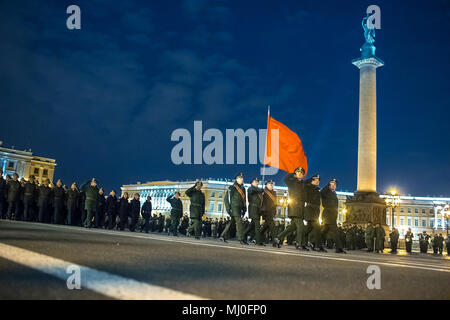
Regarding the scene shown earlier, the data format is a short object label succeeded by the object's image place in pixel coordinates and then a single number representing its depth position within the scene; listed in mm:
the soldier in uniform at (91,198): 15906
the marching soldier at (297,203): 11016
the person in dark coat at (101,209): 19714
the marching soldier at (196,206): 14164
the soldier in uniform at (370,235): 22067
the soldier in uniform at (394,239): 26703
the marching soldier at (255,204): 12281
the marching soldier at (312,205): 11656
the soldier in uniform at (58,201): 18344
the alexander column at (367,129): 35125
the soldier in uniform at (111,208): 19641
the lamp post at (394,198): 30562
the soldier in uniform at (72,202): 18109
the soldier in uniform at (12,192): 18359
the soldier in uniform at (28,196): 18511
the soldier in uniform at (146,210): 23000
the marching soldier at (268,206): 12688
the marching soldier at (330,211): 11688
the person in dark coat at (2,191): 18422
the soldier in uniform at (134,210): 20703
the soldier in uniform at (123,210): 19703
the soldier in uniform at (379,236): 21791
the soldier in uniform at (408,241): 30203
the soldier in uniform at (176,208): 19066
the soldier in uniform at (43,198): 18516
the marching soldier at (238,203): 12211
